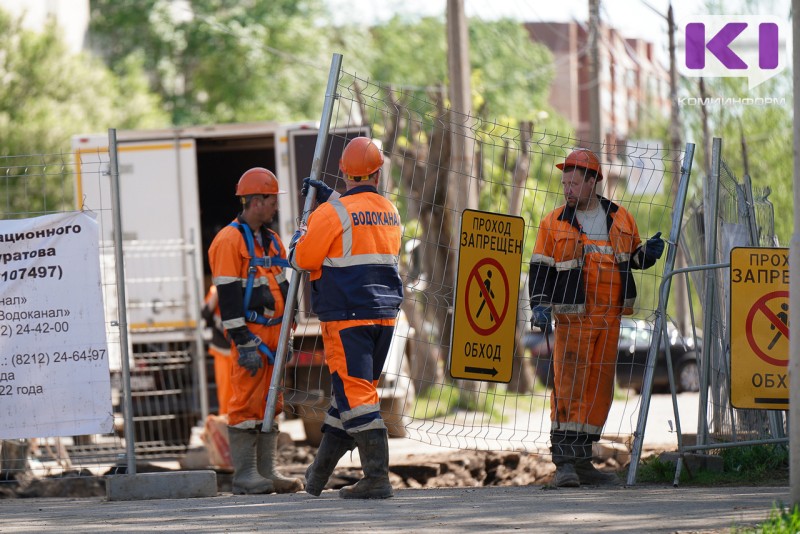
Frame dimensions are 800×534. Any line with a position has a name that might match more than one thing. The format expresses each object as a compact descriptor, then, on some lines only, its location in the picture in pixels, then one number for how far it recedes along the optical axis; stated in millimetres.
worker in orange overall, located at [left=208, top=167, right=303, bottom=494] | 16797
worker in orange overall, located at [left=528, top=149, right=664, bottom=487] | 16641
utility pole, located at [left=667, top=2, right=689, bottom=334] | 39644
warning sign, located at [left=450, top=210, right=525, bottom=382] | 16219
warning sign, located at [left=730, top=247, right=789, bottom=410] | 15703
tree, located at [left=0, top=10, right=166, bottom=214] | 61750
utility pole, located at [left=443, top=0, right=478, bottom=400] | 32406
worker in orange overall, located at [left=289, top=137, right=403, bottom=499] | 14625
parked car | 39625
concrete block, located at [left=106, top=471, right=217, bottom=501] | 15805
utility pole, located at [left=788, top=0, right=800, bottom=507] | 10984
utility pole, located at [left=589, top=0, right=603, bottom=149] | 38094
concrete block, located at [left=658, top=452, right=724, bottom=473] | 16781
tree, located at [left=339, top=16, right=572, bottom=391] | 89312
